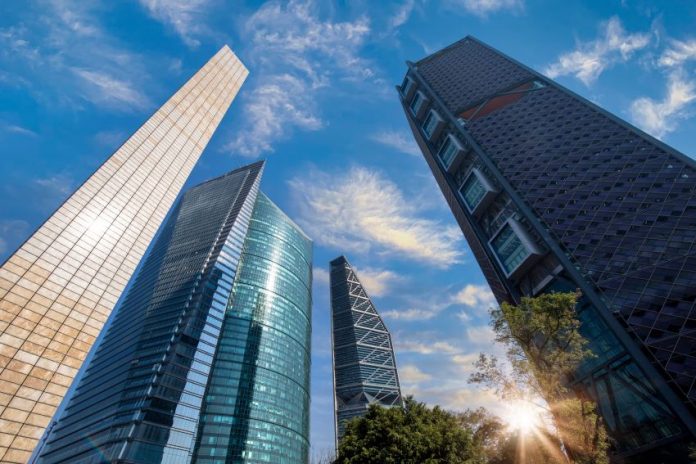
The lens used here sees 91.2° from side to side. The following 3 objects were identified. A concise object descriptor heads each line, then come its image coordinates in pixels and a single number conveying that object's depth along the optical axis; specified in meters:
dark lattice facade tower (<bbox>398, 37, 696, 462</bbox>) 34.50
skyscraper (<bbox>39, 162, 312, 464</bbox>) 67.31
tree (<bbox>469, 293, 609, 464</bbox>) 18.73
